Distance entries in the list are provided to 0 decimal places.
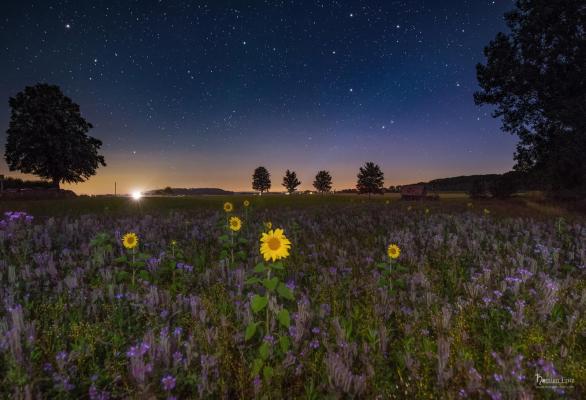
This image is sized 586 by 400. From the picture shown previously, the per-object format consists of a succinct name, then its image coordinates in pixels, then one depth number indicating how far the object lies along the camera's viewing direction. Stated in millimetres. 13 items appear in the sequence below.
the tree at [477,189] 38244
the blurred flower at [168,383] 1785
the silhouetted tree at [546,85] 16450
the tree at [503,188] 31641
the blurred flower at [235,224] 4395
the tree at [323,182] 148625
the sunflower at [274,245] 2441
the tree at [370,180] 98625
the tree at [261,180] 153662
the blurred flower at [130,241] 3707
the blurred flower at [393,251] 3560
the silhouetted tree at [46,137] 41938
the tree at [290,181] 160750
